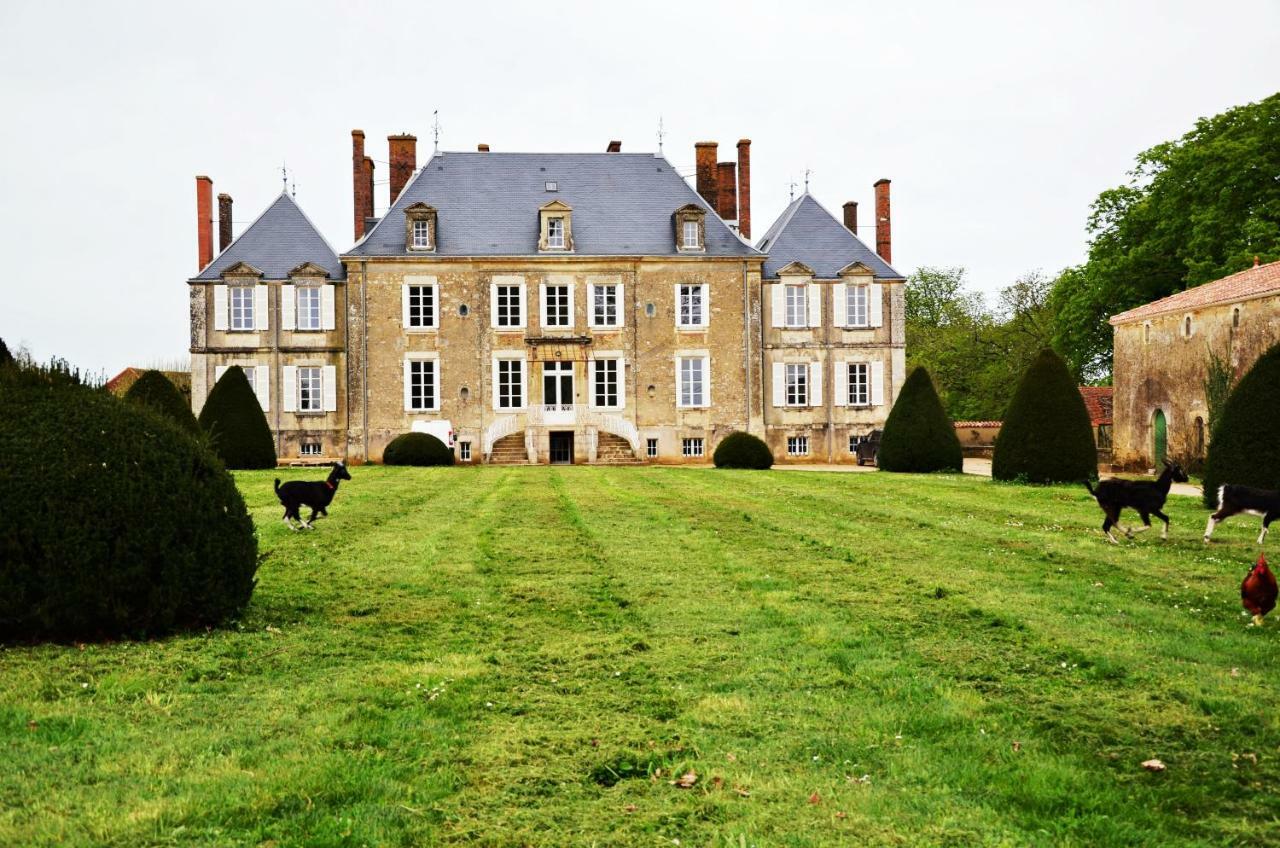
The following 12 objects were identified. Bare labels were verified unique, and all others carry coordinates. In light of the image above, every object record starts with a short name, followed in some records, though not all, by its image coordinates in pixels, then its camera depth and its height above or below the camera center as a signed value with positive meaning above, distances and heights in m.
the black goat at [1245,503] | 10.73 -0.72
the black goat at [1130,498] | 11.42 -0.68
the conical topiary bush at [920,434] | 24.78 +0.12
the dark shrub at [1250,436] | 14.88 -0.01
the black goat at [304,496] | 12.38 -0.59
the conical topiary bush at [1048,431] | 19.91 +0.13
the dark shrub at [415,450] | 29.34 -0.13
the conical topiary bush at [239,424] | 24.94 +0.58
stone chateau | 33.75 +3.83
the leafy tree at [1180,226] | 31.66 +6.88
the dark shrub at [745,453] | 28.25 -0.31
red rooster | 6.96 -1.05
